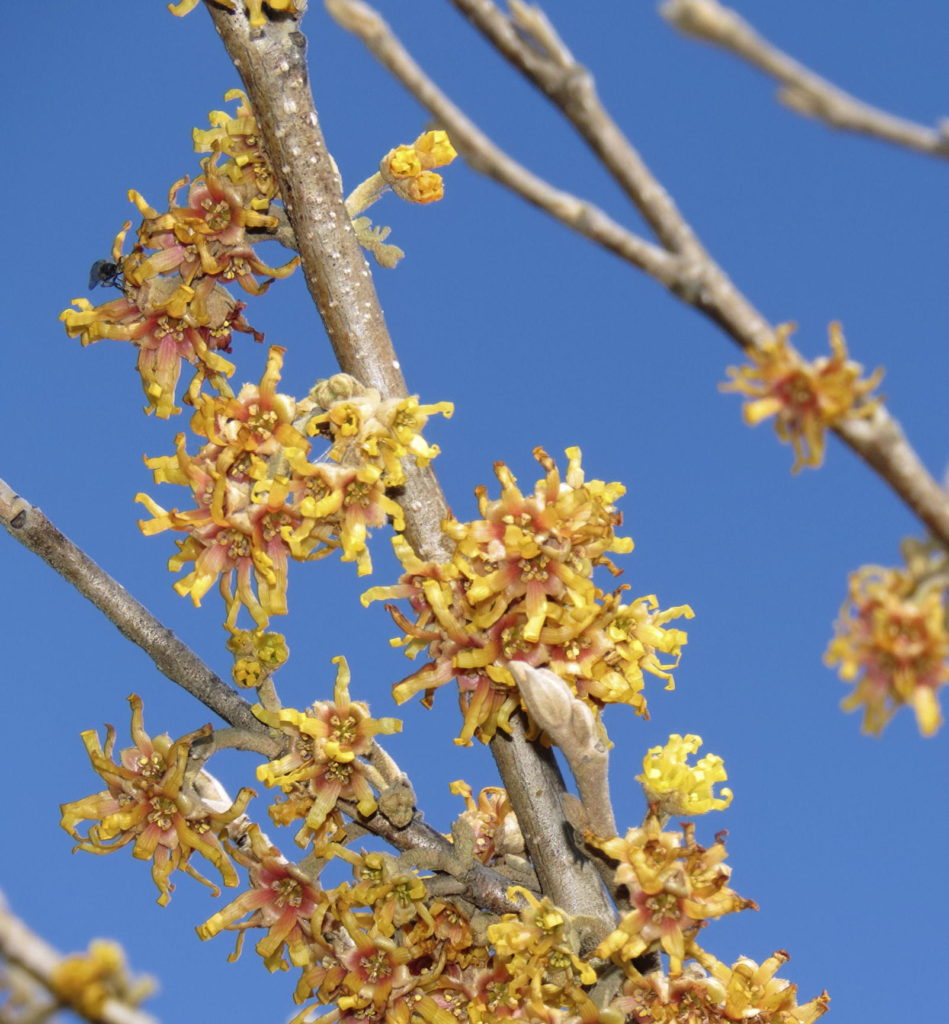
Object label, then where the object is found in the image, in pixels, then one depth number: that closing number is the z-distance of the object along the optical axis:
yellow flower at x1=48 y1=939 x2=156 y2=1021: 1.17
